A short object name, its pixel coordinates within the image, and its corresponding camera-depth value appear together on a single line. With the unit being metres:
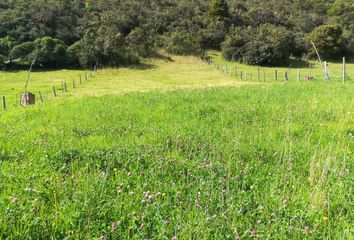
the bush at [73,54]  58.41
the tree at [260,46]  63.47
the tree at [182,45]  68.69
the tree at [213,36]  75.62
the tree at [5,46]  59.25
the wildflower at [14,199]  3.56
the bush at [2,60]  55.53
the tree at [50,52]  56.62
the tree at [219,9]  83.33
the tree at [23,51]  56.94
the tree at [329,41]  68.62
